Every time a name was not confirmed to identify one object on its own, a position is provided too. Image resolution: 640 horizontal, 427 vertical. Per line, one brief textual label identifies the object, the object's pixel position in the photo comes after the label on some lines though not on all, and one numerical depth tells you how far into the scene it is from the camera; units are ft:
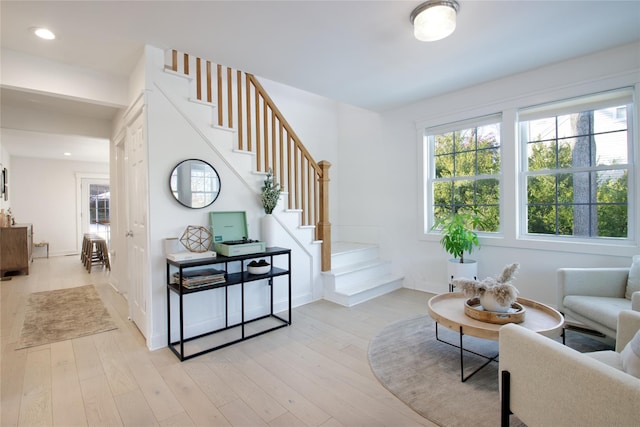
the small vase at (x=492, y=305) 6.84
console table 8.17
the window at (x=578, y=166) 9.77
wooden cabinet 17.44
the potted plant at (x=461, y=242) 11.85
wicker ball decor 9.02
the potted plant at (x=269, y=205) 10.72
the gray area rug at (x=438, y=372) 5.85
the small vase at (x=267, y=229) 10.70
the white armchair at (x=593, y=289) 7.75
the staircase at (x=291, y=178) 9.60
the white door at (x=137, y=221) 8.93
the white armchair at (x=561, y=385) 3.26
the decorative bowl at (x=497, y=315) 6.76
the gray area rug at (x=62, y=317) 9.58
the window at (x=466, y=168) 12.30
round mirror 8.97
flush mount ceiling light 6.96
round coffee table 6.40
